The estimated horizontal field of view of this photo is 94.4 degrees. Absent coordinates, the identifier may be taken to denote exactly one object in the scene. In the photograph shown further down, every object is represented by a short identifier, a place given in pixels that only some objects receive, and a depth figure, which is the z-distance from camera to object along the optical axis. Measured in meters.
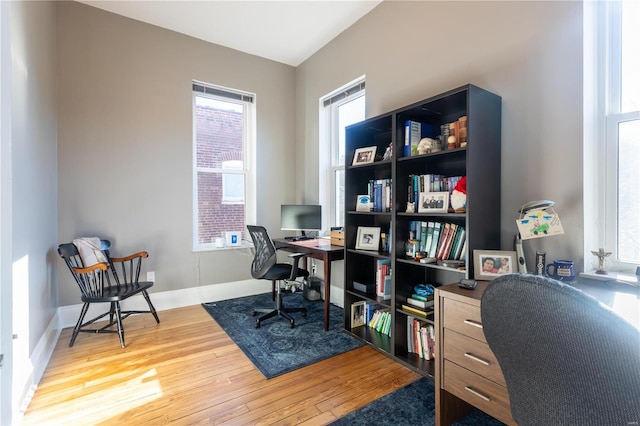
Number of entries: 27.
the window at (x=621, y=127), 1.58
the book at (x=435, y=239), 2.12
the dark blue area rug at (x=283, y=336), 2.22
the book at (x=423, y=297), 2.12
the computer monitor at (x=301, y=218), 3.58
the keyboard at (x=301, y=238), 3.56
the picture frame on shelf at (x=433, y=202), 2.01
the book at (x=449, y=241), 2.02
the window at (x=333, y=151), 3.60
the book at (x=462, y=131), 1.94
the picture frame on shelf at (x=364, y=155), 2.56
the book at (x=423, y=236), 2.20
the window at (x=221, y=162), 3.61
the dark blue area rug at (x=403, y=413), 1.59
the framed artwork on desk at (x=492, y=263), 1.70
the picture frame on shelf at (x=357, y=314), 2.71
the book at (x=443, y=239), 2.05
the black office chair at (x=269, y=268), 2.81
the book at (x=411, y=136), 2.22
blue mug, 1.56
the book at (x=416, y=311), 2.07
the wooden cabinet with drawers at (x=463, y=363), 1.38
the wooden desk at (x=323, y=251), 2.68
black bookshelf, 1.82
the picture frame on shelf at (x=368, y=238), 2.61
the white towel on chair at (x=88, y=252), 2.60
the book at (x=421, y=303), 2.11
